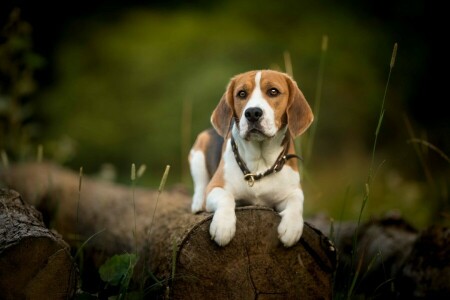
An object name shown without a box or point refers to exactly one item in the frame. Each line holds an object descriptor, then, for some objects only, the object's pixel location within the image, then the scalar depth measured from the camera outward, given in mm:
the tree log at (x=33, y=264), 2680
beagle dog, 3459
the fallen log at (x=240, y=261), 3051
